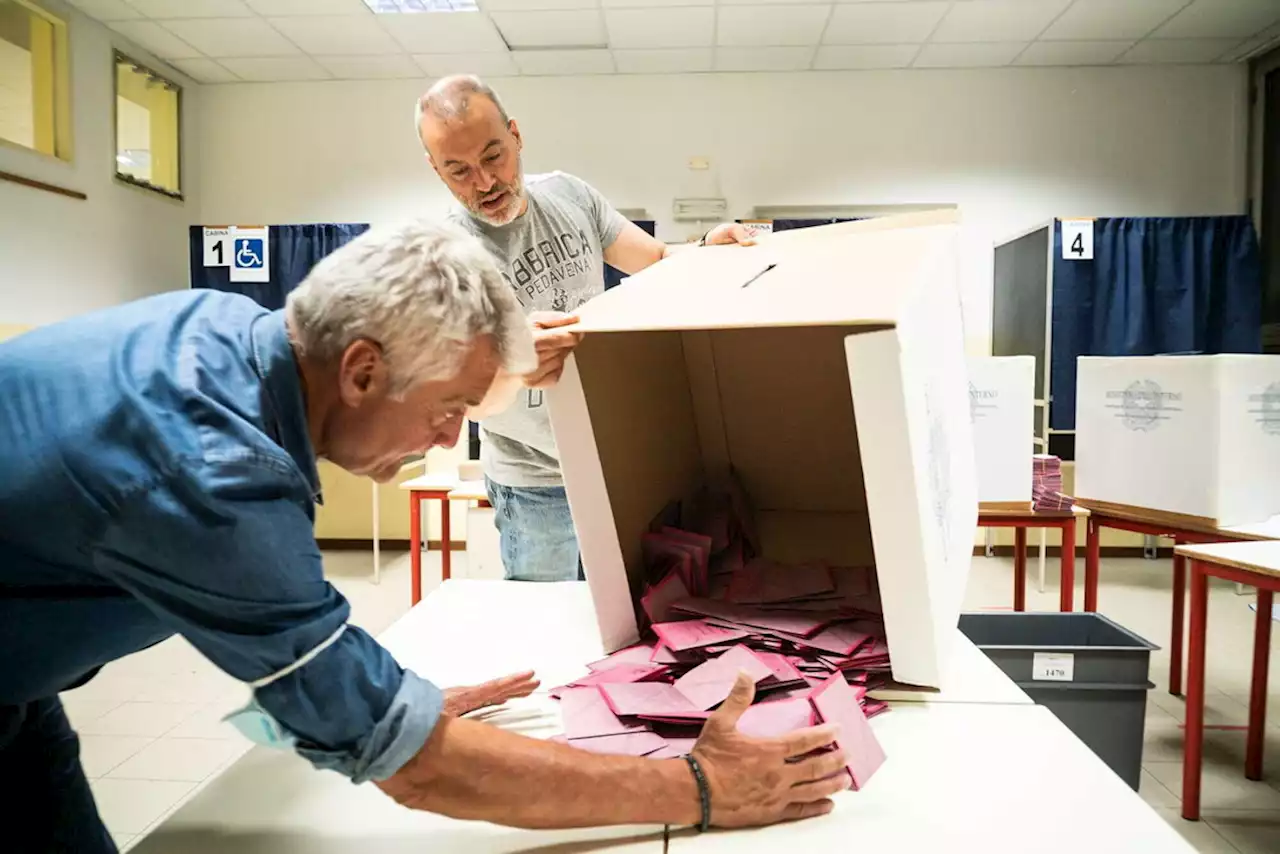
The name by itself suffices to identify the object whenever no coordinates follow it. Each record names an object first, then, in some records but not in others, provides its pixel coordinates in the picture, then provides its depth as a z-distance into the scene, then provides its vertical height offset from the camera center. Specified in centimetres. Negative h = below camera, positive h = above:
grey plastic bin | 140 -54
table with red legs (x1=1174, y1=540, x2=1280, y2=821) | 171 -59
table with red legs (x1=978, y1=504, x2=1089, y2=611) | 244 -40
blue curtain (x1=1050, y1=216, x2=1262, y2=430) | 430 +56
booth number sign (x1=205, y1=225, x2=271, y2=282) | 471 +82
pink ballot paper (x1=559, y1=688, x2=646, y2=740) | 74 -31
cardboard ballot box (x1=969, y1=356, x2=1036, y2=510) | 240 -10
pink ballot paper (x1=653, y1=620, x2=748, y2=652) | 86 -27
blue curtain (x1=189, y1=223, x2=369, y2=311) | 469 +79
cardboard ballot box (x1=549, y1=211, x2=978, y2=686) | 74 -3
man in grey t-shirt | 138 +28
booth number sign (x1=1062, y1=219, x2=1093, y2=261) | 430 +82
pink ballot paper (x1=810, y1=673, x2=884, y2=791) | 69 -30
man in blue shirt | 51 -8
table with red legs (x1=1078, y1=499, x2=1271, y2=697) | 221 -41
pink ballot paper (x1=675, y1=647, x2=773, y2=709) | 76 -29
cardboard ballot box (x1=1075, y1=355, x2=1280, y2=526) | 212 -11
